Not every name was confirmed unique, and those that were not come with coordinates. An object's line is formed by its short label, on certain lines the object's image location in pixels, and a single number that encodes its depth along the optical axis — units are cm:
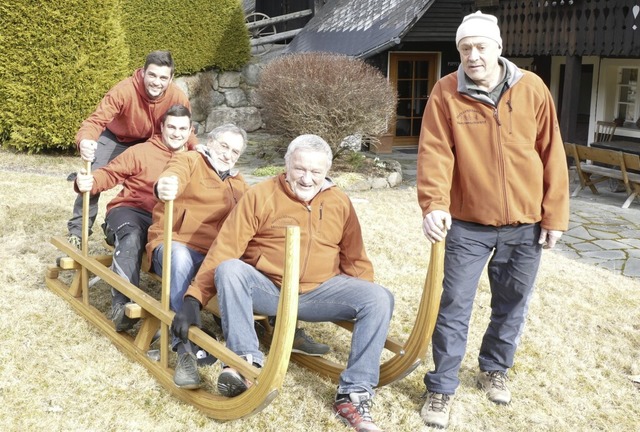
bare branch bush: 1067
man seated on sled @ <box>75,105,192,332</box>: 461
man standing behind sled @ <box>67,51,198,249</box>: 534
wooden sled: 305
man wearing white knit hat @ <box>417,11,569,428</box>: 345
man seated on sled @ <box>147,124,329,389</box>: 429
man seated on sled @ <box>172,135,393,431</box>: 354
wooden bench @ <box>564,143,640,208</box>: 937
